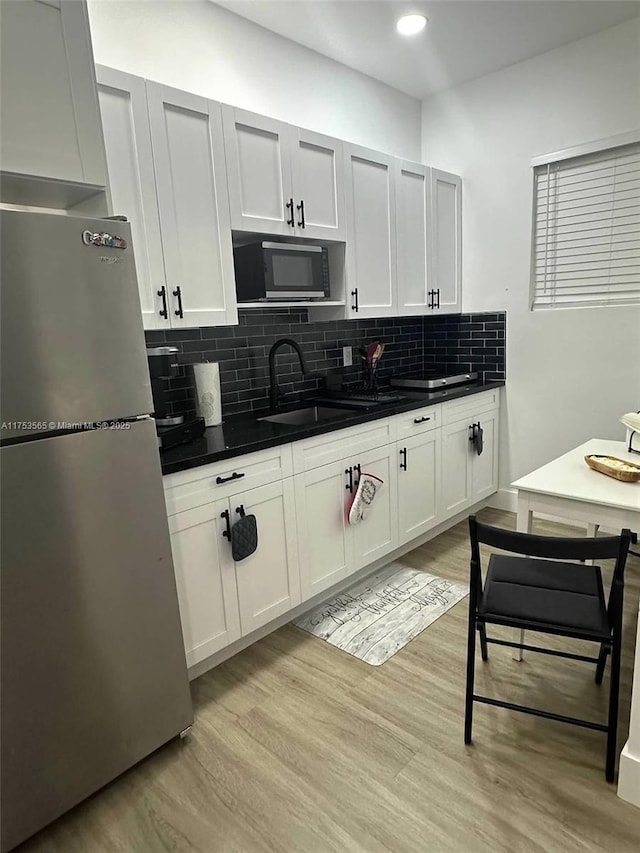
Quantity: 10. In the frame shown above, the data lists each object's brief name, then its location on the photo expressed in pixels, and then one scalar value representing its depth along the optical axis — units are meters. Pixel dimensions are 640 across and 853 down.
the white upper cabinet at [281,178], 2.32
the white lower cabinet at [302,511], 2.00
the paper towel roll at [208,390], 2.46
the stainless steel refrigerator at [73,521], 1.36
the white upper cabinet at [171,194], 1.96
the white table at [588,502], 1.53
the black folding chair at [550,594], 1.49
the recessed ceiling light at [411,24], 2.63
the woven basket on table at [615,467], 1.92
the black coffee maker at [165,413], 2.06
